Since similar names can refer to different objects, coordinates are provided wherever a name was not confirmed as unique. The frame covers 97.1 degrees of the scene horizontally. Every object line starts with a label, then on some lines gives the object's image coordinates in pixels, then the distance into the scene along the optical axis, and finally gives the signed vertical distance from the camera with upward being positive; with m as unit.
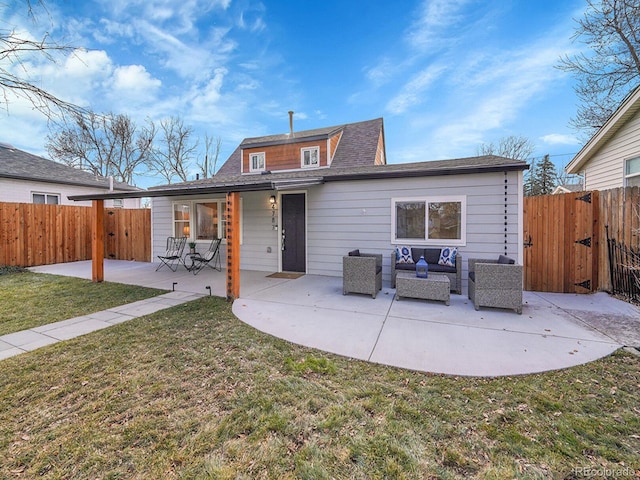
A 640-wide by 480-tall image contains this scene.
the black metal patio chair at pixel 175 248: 9.12 -0.44
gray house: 5.65 +0.58
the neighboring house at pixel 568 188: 16.46 +2.74
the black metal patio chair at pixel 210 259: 8.12 -0.72
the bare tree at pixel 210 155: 22.05 +6.22
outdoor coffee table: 4.75 -0.92
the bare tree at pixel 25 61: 3.02 +1.93
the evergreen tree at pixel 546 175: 19.73 +4.09
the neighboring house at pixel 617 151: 6.17 +2.13
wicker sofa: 5.45 -0.65
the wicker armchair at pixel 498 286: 4.26 -0.81
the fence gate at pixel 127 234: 10.04 +0.02
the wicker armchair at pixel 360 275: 5.19 -0.78
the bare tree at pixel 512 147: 19.03 +5.93
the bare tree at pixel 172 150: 20.39 +6.22
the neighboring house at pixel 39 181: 10.21 +2.16
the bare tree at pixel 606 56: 7.14 +5.02
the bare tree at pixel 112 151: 17.08 +5.47
